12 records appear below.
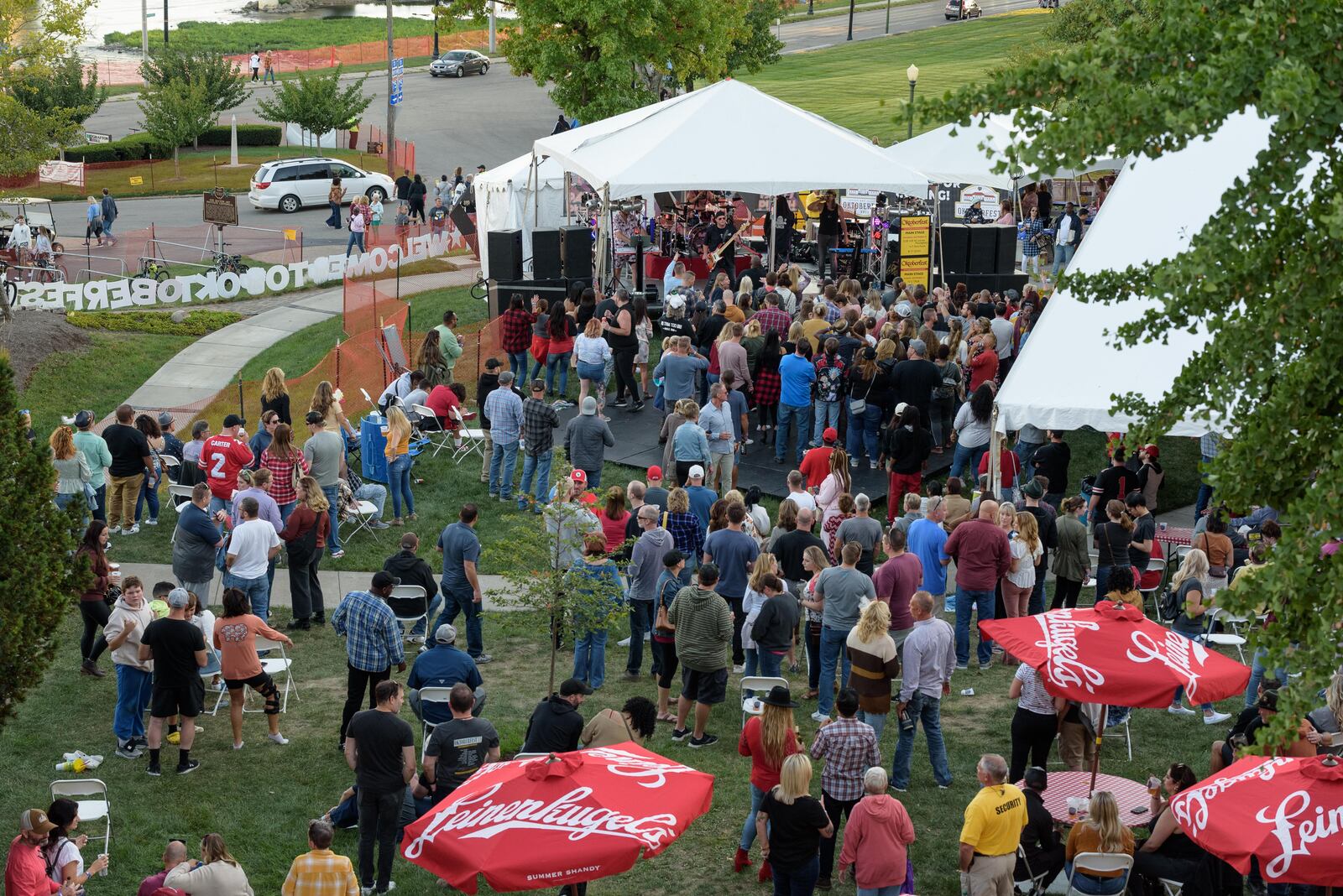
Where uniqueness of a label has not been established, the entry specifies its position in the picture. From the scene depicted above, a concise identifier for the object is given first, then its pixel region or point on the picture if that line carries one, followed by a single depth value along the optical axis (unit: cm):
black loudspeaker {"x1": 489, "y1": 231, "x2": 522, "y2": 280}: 2408
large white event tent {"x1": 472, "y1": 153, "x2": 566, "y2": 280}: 2714
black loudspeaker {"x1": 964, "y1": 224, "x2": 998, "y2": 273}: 2405
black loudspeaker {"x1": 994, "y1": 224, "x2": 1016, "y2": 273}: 2409
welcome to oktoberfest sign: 2933
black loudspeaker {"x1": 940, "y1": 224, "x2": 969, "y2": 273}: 2412
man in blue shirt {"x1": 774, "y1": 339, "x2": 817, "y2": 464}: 1725
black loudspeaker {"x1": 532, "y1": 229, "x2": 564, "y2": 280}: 2383
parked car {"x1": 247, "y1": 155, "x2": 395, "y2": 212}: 4212
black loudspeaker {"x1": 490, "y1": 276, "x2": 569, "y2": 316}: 2323
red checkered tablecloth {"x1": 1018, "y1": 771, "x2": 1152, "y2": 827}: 992
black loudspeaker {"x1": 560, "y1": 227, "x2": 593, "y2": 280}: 2409
